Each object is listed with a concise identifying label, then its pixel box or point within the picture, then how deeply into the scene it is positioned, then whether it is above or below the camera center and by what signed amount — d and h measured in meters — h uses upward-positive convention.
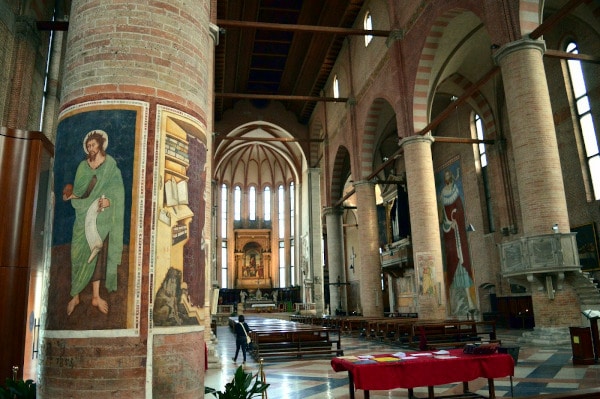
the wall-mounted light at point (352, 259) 31.94 +2.84
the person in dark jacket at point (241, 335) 9.38 -0.61
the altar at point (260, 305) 31.41 -0.09
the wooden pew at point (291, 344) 9.85 -0.90
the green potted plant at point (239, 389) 3.10 -0.56
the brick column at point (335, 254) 23.47 +2.40
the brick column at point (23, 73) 10.15 +5.39
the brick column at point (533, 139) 9.18 +3.08
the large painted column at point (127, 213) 3.85 +0.84
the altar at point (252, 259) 37.44 +3.68
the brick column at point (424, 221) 13.53 +2.27
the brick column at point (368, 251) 17.91 +1.89
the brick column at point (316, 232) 26.41 +4.12
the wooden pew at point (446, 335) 10.21 -0.89
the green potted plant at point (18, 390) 3.27 -0.53
